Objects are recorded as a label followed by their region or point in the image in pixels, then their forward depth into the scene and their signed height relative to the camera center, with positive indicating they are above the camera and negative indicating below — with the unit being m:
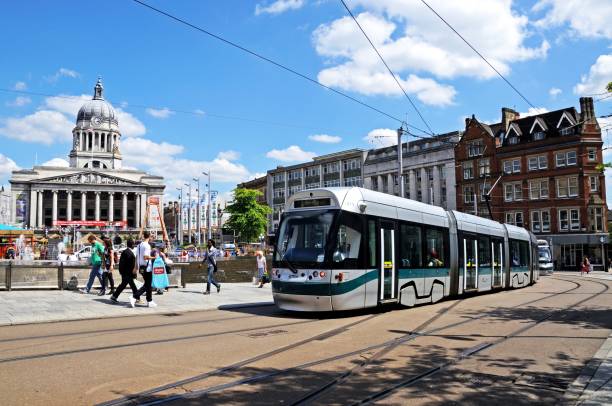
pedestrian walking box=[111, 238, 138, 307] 13.75 -0.38
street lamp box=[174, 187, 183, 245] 92.49 +4.87
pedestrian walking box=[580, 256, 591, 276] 43.38 -1.94
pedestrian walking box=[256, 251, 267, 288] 23.75 -0.77
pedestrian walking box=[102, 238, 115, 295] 15.98 -0.32
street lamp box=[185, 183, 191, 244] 74.43 +6.37
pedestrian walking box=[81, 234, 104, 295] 16.22 -0.29
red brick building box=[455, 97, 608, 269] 53.41 +7.06
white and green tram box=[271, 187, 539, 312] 12.22 -0.13
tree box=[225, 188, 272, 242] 76.50 +4.83
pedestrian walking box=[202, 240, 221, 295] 18.02 -0.34
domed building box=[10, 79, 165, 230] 125.94 +16.04
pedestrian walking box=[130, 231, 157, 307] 13.84 -0.39
